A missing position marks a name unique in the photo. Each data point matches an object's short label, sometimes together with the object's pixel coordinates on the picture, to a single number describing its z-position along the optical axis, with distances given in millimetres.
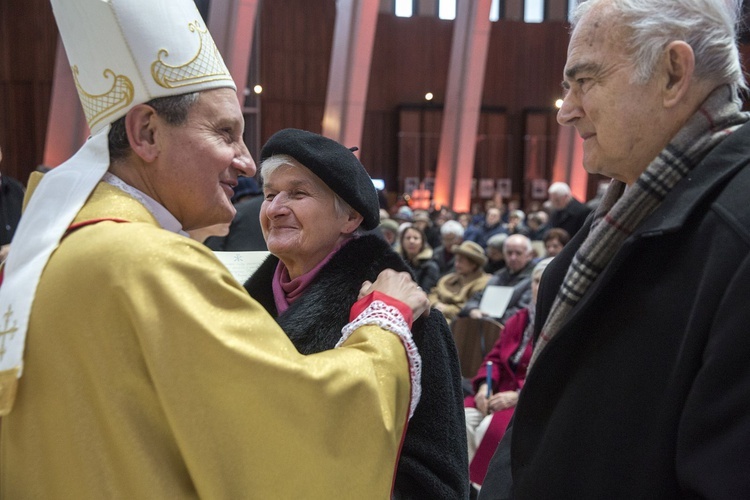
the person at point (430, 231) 11797
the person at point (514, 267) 6398
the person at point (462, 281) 6910
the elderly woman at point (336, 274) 1927
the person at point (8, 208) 5004
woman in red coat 4184
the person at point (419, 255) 7742
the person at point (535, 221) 12942
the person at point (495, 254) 8523
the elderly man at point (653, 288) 1105
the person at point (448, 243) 9039
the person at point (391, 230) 9312
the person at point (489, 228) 12469
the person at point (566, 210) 7922
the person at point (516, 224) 12516
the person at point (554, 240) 6930
